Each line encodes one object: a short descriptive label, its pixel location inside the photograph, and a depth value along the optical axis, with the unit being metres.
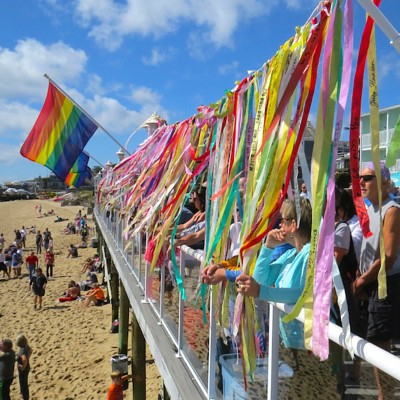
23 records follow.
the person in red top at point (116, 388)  6.83
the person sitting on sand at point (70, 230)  41.41
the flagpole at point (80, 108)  8.19
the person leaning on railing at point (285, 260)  2.27
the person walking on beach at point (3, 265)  21.72
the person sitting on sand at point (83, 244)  33.07
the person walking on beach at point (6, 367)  8.13
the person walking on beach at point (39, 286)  15.62
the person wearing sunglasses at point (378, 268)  2.59
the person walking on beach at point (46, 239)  29.13
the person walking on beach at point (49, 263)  21.58
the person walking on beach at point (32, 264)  20.03
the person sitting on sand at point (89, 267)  21.17
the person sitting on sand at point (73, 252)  28.09
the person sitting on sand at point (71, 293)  16.77
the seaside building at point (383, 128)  20.88
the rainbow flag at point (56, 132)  9.10
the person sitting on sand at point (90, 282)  18.34
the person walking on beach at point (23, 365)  8.52
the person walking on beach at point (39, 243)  30.58
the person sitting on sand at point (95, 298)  15.95
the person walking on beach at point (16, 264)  22.48
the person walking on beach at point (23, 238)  33.71
